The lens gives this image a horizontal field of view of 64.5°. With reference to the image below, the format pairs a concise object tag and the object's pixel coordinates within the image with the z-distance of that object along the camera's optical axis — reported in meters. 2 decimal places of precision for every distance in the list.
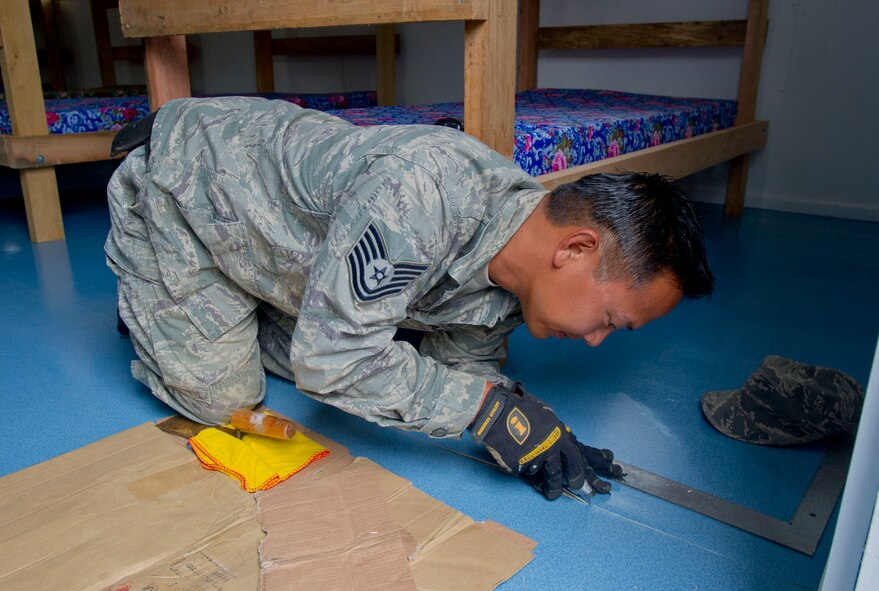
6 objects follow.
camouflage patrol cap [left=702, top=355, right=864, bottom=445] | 1.27
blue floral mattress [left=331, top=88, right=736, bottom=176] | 1.86
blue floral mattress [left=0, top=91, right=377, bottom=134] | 2.94
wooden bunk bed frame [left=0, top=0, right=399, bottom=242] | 2.58
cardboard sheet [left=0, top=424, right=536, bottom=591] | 0.95
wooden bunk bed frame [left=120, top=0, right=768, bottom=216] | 1.42
